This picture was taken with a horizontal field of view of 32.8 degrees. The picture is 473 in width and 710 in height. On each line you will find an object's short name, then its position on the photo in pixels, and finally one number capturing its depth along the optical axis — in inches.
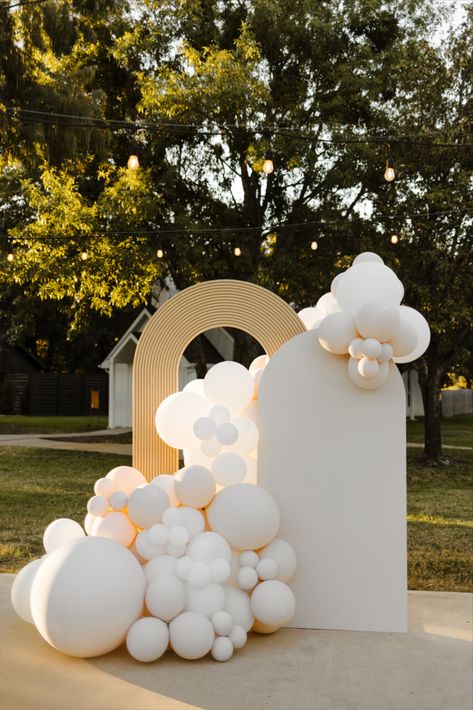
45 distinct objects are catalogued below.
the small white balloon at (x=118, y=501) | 215.3
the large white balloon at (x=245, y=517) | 206.4
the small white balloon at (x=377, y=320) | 212.4
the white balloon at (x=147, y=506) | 207.6
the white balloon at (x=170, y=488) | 218.8
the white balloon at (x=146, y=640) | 188.1
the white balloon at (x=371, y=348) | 212.7
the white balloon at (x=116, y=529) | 210.2
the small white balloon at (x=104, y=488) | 221.1
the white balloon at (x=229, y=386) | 231.9
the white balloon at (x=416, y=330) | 228.9
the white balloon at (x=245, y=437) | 227.1
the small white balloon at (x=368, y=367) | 214.4
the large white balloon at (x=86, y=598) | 185.5
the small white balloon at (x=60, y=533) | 225.3
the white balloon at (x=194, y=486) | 210.5
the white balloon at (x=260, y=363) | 263.3
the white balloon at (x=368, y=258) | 235.7
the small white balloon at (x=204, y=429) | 226.2
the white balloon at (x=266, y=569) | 208.1
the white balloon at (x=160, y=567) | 198.1
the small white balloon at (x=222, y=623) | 194.9
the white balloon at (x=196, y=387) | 252.5
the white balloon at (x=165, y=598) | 193.3
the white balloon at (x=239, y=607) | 203.2
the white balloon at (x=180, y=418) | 233.0
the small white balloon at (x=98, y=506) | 217.2
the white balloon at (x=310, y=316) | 259.7
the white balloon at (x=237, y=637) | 197.0
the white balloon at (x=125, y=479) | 225.5
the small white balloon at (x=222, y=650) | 191.9
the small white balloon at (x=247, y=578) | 206.4
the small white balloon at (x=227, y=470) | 222.1
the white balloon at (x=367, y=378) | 219.1
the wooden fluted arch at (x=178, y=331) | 253.3
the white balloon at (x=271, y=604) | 203.6
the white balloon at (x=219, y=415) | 230.7
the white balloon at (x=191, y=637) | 189.5
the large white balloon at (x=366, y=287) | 222.2
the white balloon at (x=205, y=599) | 196.4
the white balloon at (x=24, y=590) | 207.6
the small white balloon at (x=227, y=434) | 224.4
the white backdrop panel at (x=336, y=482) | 221.6
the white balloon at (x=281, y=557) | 211.9
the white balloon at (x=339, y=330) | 217.8
